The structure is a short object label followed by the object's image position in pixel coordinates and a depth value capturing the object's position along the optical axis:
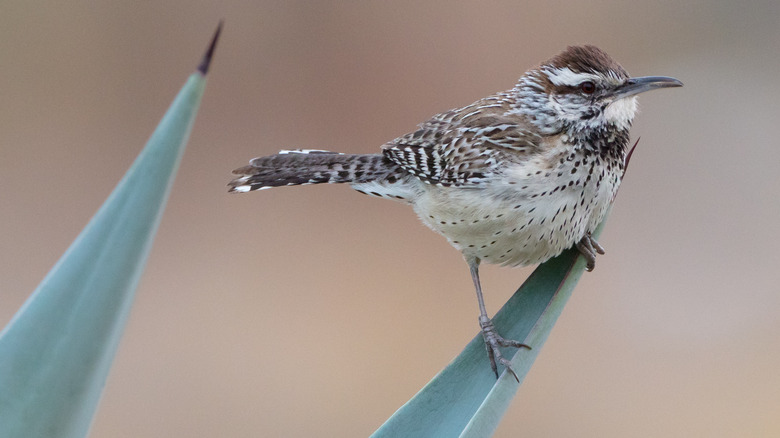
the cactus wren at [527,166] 3.75
